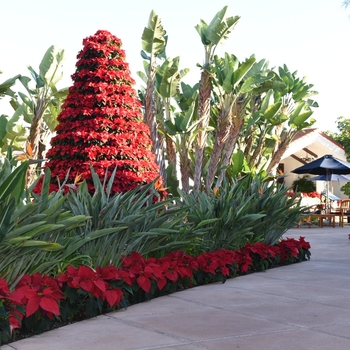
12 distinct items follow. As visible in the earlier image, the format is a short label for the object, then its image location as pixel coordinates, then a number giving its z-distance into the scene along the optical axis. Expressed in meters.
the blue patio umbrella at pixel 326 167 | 20.47
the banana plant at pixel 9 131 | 16.55
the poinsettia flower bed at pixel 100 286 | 4.30
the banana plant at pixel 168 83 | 16.66
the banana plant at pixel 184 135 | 16.22
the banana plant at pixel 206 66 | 16.08
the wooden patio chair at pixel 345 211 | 20.07
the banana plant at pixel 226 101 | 16.47
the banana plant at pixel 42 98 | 16.56
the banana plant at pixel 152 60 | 15.03
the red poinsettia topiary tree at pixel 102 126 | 8.81
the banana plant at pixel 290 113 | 21.62
